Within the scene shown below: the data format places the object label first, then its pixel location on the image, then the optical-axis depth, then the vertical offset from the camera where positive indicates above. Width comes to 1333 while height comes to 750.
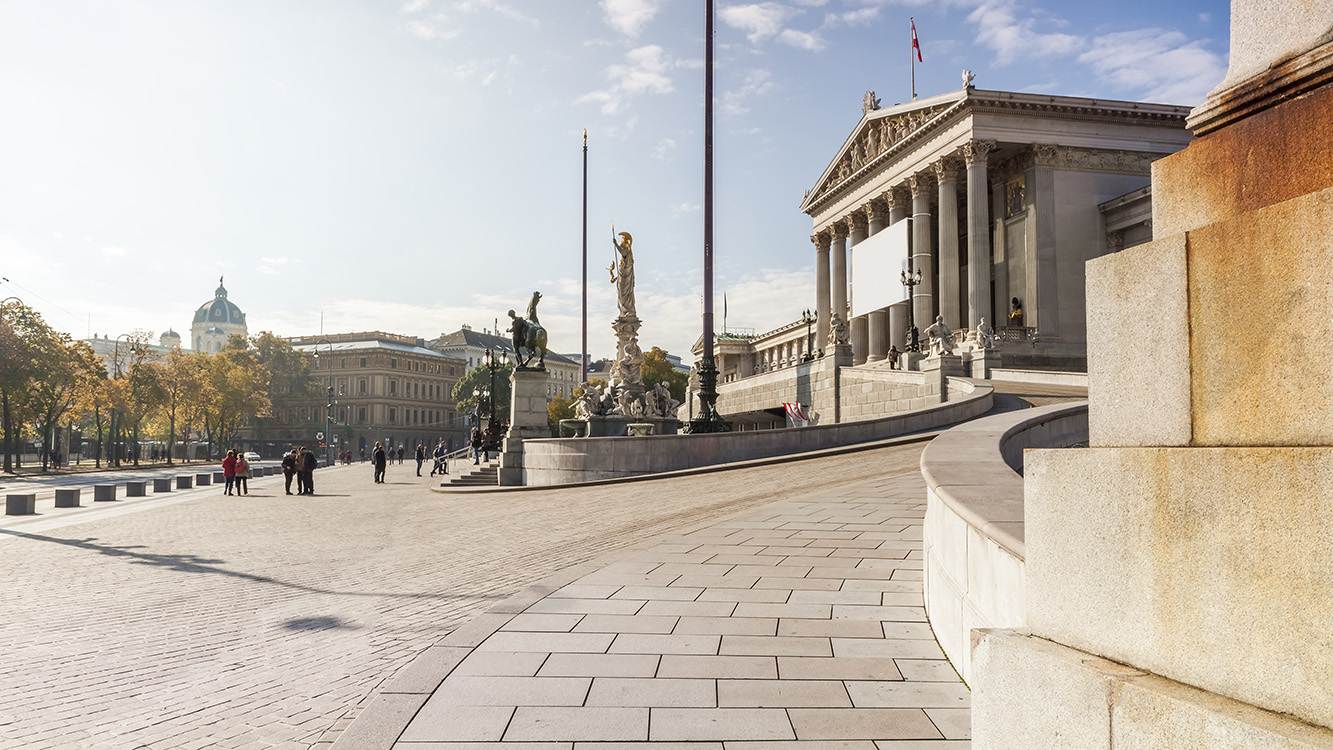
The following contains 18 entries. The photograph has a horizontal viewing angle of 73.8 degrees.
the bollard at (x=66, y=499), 21.77 -2.01
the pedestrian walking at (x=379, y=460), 33.41 -1.76
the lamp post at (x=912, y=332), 37.83 +3.23
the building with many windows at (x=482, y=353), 136.75 +9.34
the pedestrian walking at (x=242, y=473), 27.69 -1.81
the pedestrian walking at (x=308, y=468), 26.84 -1.63
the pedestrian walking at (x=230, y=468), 27.78 -1.66
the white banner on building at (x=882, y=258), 40.47 +7.23
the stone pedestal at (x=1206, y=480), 2.23 -0.22
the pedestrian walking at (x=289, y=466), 27.73 -1.61
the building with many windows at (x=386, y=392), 115.88 +2.87
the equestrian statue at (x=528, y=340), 31.30 +2.54
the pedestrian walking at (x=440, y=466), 41.91 -2.54
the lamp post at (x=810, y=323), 74.06 +7.17
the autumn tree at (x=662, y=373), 92.81 +4.04
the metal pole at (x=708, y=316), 24.56 +2.69
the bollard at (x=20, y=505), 19.06 -1.90
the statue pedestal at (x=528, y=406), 30.06 +0.19
